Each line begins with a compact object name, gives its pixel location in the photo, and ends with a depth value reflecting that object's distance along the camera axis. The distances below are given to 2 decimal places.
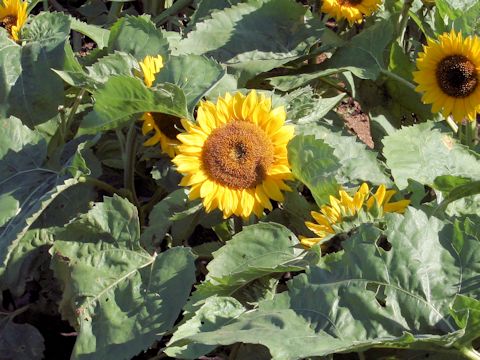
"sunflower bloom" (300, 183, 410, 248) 1.82
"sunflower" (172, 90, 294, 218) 1.87
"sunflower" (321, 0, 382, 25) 2.28
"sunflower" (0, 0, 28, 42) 2.27
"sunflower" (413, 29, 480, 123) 2.07
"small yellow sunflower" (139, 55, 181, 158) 1.99
